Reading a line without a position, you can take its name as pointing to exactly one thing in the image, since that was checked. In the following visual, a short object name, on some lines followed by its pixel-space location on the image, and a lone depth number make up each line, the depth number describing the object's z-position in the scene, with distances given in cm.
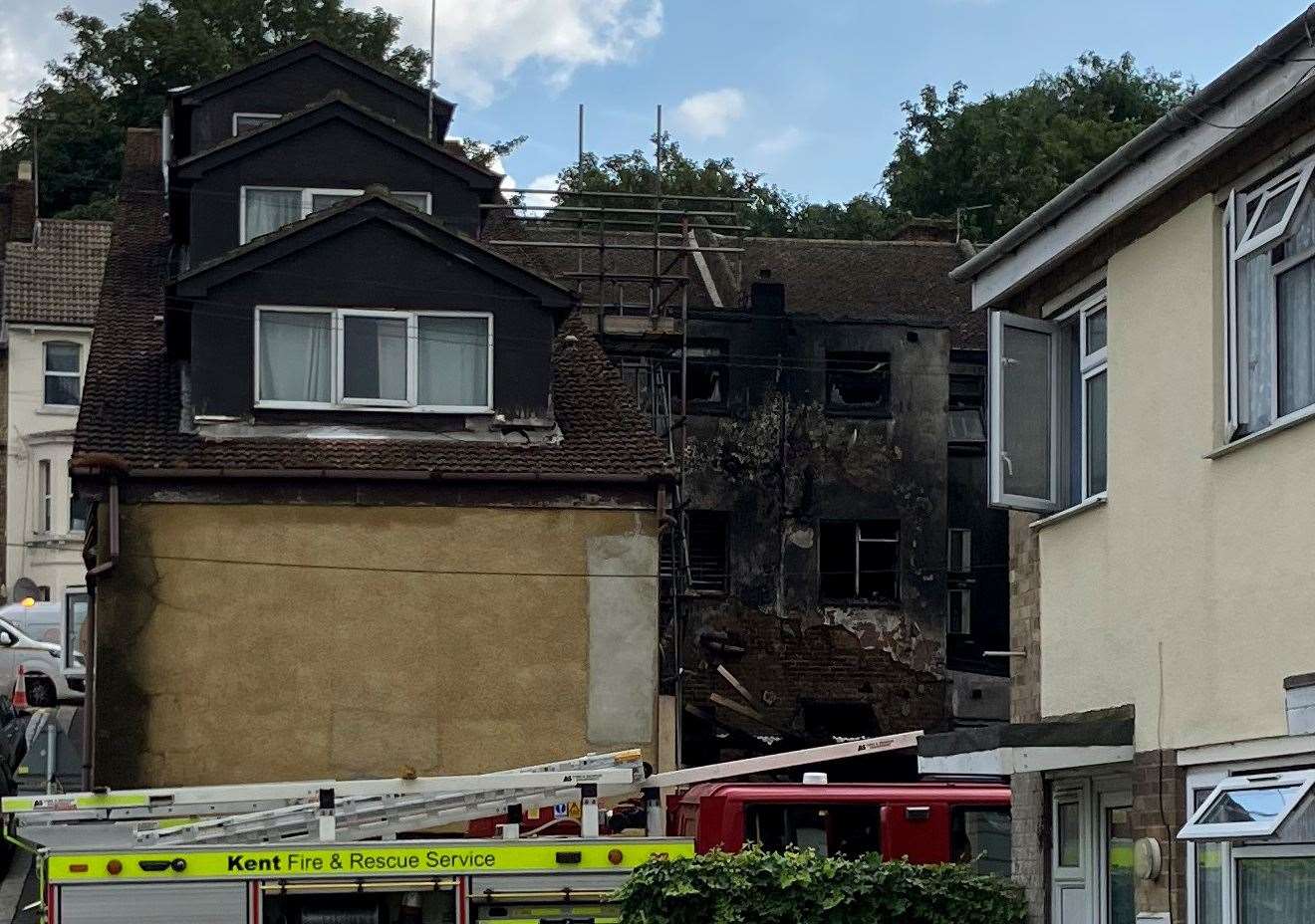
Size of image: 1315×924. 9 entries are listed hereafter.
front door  1273
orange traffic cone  3541
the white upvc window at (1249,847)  992
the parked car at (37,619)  3775
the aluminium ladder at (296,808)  1575
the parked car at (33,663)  3597
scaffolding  3088
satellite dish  4972
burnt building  3781
